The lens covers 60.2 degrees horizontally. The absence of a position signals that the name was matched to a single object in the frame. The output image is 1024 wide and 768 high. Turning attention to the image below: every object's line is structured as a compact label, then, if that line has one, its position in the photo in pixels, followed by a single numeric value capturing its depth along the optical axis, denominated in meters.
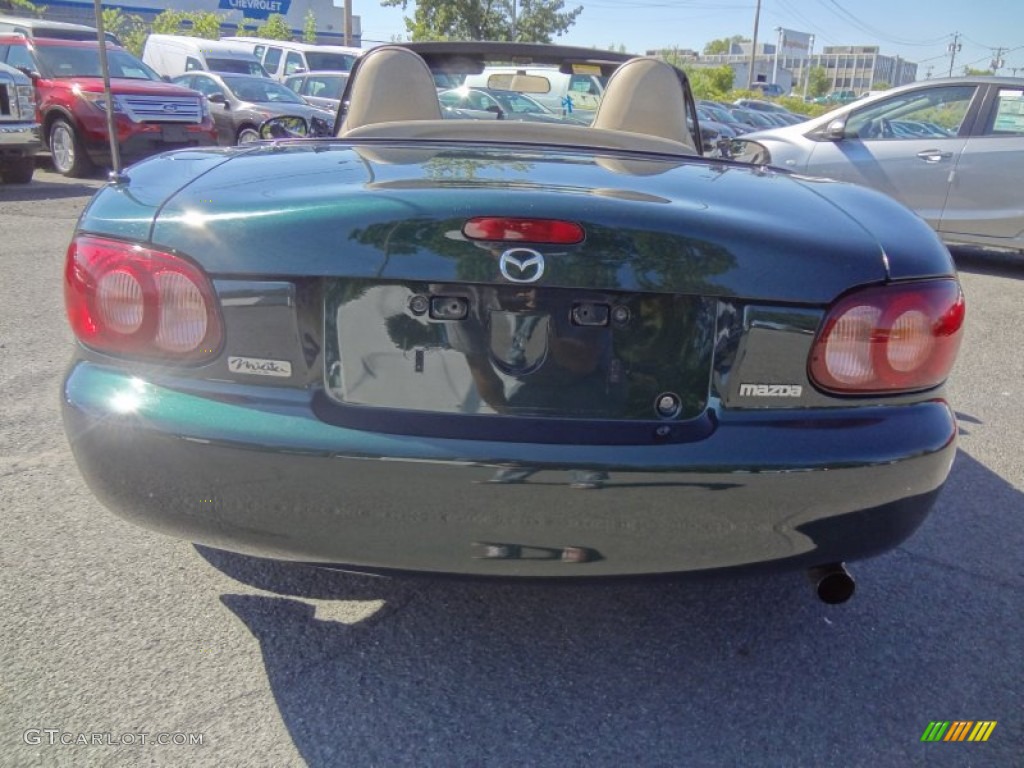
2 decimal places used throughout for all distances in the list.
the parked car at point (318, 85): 18.39
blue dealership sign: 55.38
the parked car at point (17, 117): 10.63
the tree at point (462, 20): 37.03
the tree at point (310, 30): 40.81
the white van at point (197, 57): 20.03
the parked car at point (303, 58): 23.27
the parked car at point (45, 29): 13.68
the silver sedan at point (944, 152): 8.02
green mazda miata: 1.83
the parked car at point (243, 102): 15.30
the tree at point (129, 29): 35.66
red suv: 12.18
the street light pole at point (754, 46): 56.90
